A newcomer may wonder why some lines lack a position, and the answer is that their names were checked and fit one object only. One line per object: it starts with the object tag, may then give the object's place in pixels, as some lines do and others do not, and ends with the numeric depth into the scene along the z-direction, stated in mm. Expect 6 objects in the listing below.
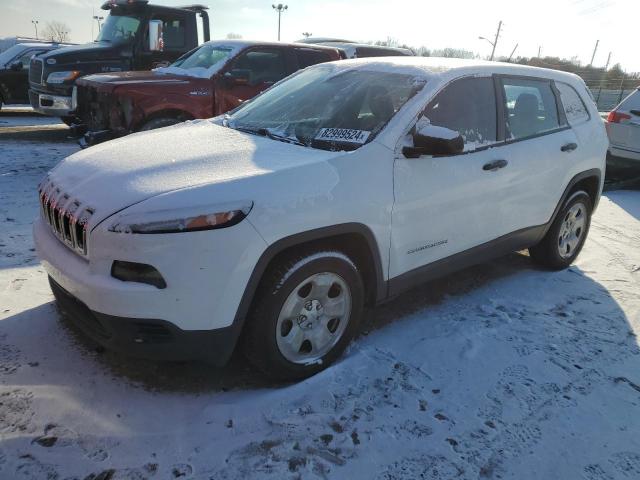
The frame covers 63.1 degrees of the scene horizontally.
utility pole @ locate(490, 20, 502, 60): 58269
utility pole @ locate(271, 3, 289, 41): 57906
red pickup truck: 6434
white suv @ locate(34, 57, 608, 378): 2338
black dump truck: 9156
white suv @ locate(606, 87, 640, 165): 7902
